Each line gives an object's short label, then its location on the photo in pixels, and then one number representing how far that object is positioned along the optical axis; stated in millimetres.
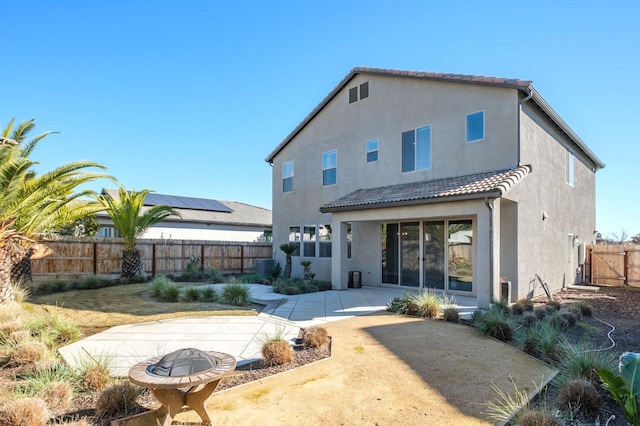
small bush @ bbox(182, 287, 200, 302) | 11711
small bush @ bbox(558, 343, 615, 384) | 4767
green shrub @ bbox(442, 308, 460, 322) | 8820
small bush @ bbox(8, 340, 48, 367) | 5559
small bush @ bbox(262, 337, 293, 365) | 5754
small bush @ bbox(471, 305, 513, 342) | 7387
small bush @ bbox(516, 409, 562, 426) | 3504
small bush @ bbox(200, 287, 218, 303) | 11695
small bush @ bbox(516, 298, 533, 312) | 9633
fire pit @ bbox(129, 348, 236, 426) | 3443
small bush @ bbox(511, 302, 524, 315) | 9422
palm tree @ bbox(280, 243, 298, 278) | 17375
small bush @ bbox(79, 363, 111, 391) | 4680
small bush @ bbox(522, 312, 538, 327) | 8203
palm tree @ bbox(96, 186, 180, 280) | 15922
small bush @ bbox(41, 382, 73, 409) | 4190
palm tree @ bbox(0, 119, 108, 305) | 8961
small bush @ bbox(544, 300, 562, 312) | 9437
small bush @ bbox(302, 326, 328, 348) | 6719
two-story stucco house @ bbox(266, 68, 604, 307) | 11219
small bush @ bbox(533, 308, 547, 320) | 8797
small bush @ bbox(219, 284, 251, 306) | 11231
